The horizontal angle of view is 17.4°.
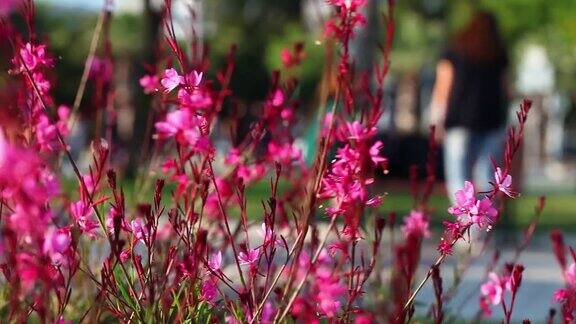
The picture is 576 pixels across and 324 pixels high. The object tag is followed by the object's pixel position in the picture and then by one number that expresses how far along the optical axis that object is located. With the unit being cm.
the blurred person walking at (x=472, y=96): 1293
